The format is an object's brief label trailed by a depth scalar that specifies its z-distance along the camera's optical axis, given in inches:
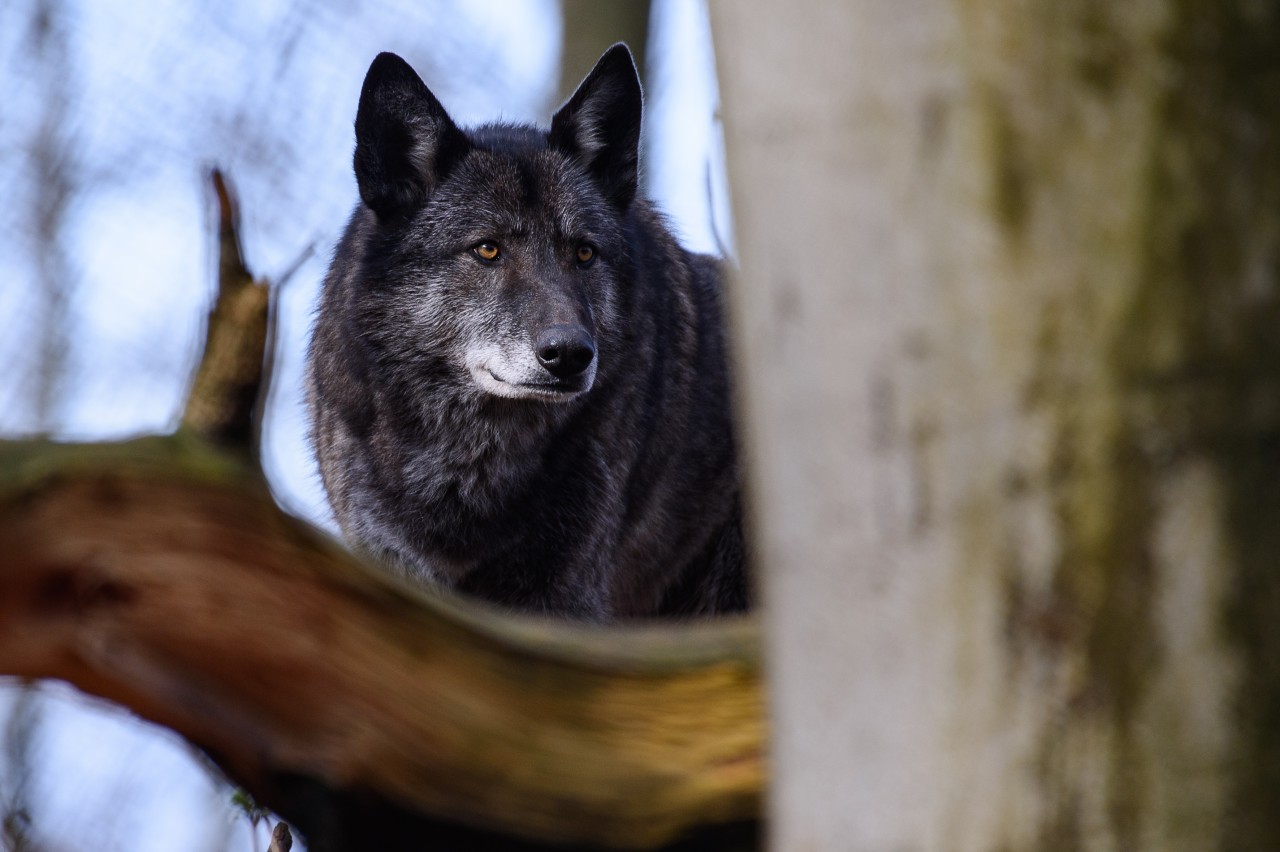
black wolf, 474.5
